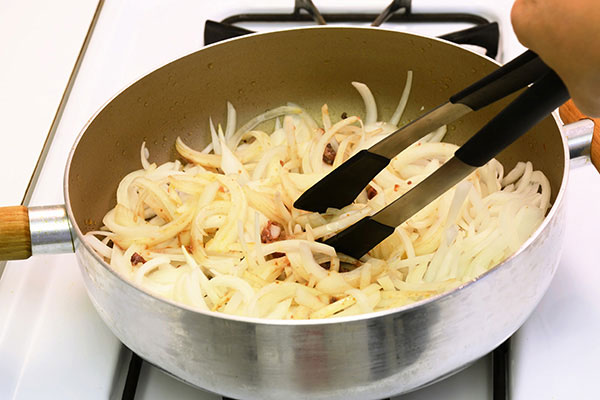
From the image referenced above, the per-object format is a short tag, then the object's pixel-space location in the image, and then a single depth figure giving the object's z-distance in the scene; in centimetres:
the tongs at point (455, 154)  77
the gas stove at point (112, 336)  85
